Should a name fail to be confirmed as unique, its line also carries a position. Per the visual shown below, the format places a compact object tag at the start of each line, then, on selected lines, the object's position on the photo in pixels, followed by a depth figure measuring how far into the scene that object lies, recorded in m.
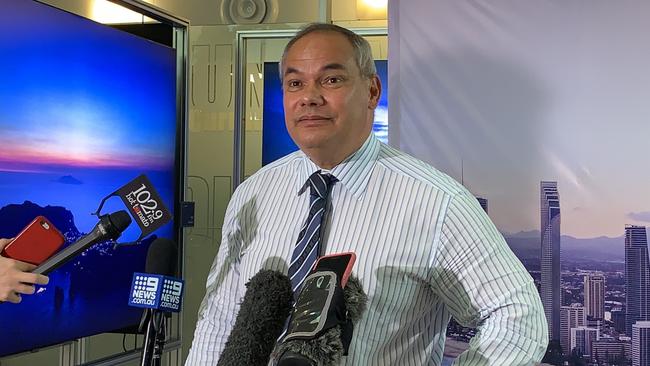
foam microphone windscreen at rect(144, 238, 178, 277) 1.72
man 1.28
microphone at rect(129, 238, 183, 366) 1.50
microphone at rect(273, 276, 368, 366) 0.81
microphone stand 1.49
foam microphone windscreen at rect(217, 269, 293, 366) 0.97
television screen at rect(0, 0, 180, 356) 2.34
